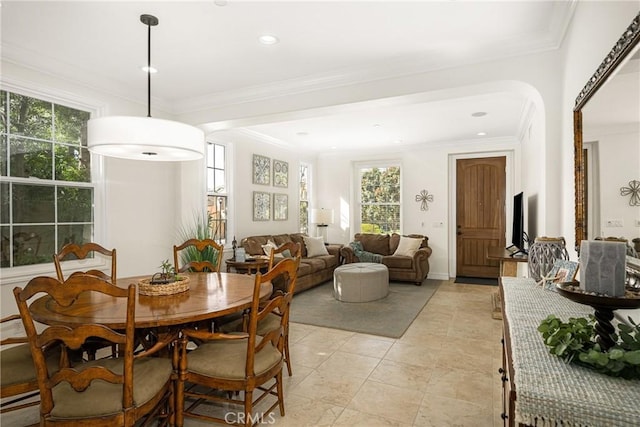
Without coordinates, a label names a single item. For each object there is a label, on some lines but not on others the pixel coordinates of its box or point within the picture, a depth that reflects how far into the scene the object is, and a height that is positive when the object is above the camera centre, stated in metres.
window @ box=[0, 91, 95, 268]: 3.04 +0.33
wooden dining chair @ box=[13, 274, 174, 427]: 1.50 -0.69
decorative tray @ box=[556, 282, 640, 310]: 0.98 -0.24
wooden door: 6.75 +0.04
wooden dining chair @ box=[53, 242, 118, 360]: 2.41 -0.33
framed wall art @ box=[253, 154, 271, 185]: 6.21 +0.81
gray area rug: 4.00 -1.22
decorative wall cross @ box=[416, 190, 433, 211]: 7.16 +0.32
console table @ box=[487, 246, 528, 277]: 3.81 -0.48
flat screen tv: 4.38 -0.17
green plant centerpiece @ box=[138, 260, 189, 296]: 2.25 -0.44
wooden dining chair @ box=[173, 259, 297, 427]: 1.87 -0.79
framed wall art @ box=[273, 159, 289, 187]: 6.77 +0.81
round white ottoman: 5.08 -0.98
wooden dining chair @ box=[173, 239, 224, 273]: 3.30 -0.45
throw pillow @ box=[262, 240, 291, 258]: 5.62 -0.52
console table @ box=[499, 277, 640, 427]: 0.80 -0.42
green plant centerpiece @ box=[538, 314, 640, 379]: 0.91 -0.36
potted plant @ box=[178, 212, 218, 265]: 4.21 -0.25
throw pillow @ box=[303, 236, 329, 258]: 6.69 -0.59
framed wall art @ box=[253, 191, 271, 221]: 6.17 +0.17
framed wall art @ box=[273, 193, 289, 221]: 6.71 +0.16
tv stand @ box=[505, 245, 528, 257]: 4.06 -0.44
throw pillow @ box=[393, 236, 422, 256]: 6.59 -0.58
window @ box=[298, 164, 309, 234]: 7.72 +0.37
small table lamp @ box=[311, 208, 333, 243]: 7.47 -0.03
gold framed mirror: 1.30 +0.40
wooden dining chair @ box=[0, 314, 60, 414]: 1.75 -0.78
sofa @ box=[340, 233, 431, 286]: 6.35 -0.72
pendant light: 2.17 +0.49
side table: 4.78 -0.64
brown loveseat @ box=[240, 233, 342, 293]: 5.58 -0.77
